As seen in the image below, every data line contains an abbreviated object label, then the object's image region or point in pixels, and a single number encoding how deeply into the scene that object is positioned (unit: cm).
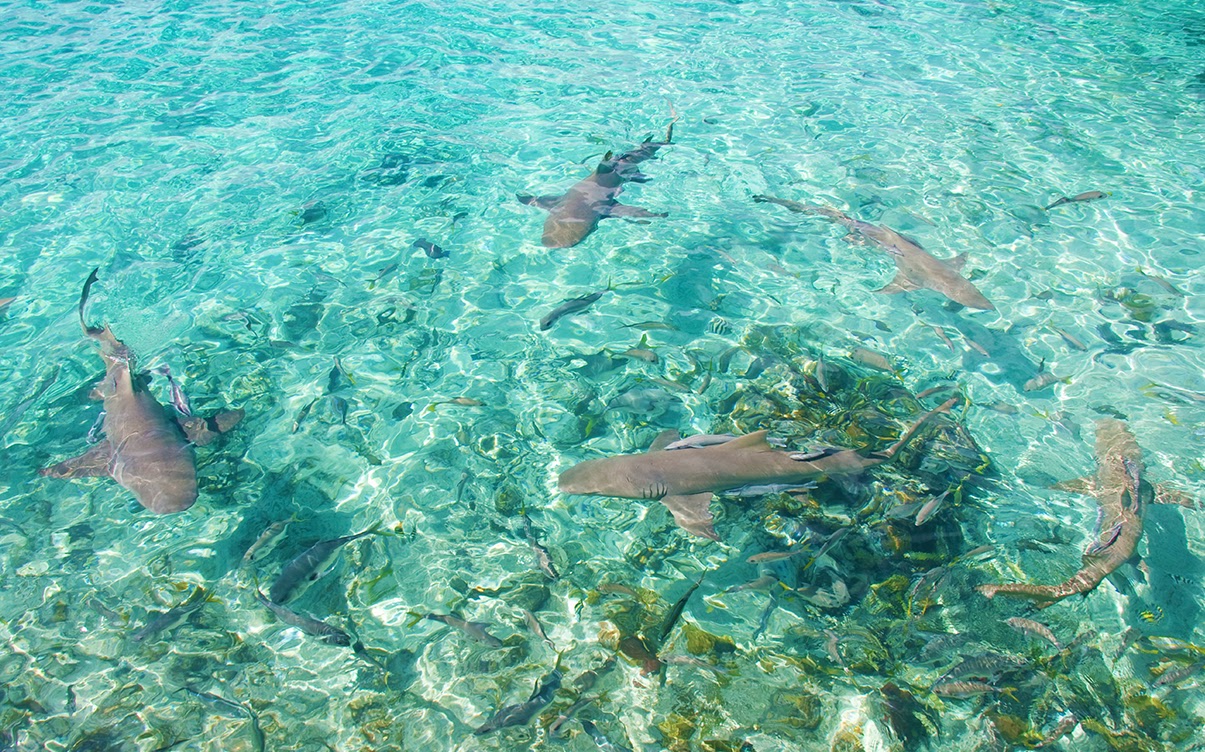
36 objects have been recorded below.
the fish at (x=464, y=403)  571
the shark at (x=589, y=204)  743
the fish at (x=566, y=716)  370
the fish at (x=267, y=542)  464
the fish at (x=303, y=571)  425
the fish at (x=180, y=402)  534
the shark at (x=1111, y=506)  429
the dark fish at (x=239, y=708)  373
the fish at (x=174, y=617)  421
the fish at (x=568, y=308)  626
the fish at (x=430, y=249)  763
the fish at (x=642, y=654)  402
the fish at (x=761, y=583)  423
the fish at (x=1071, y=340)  645
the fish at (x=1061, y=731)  363
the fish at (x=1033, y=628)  404
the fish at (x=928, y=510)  421
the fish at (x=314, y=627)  397
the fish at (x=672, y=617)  344
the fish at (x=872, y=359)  612
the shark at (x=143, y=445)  475
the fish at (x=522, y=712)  359
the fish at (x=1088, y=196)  716
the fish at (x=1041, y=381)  604
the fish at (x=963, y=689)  371
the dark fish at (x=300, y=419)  566
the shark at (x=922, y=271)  652
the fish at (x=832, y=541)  390
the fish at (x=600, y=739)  362
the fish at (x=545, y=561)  453
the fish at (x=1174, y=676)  386
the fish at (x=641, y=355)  610
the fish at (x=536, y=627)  418
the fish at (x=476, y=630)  411
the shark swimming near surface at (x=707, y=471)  435
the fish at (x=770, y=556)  405
